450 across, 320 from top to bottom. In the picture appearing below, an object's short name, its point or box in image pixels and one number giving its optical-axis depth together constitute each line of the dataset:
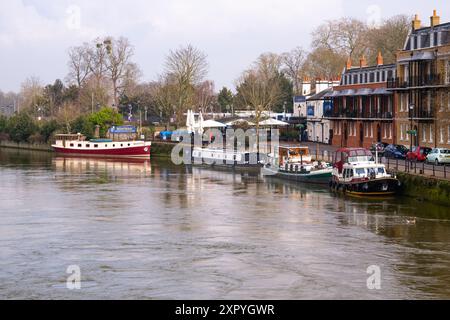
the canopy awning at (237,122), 94.37
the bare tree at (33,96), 148.88
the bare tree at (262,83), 97.19
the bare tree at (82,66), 141.38
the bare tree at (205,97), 137.50
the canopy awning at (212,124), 90.19
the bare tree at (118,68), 132.75
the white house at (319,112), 91.94
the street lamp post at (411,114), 62.63
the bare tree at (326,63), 123.94
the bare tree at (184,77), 109.88
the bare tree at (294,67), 140.75
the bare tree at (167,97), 110.56
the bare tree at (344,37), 124.87
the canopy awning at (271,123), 87.25
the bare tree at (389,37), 112.19
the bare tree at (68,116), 110.69
